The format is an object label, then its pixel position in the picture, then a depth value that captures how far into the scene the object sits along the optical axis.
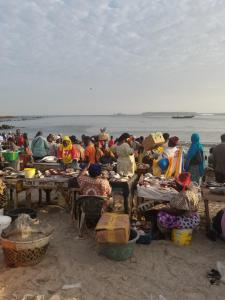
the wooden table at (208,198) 5.93
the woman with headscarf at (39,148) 10.63
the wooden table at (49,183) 6.91
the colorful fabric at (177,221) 5.60
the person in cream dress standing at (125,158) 8.14
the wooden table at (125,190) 6.06
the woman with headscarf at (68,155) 8.38
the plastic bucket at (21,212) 6.24
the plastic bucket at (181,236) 5.60
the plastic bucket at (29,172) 6.99
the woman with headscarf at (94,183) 5.95
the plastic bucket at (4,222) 5.32
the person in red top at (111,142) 13.82
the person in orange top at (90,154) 8.81
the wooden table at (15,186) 6.94
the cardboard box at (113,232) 4.77
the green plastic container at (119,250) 4.97
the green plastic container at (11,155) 11.27
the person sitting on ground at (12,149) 10.84
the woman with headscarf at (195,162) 7.61
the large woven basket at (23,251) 4.60
